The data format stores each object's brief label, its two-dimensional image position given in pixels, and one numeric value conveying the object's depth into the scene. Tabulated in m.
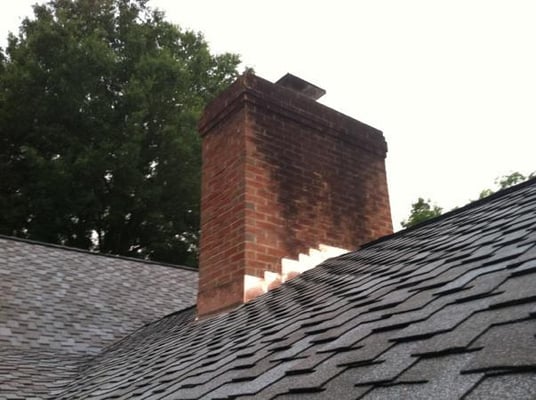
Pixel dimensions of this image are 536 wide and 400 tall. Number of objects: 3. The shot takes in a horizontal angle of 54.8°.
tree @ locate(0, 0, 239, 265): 19.91
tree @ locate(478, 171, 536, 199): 25.55
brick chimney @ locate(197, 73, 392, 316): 4.77
